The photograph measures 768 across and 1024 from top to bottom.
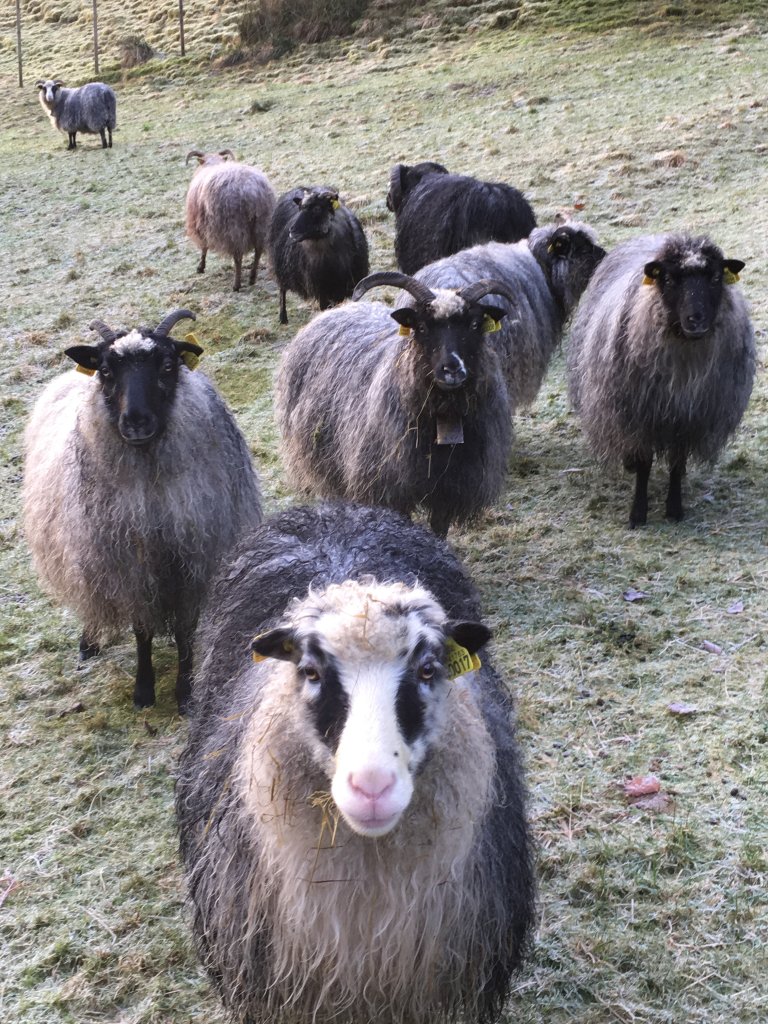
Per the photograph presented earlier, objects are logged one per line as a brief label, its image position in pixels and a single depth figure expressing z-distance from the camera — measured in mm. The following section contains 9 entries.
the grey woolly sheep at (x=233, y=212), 10836
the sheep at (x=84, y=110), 18281
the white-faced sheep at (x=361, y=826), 2277
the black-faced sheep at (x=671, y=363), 5578
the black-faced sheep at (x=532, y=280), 6816
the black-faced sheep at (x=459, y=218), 9297
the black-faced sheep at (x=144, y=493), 4398
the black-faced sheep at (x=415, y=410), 5238
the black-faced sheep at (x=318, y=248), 9430
